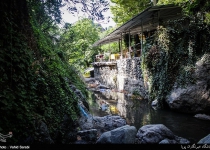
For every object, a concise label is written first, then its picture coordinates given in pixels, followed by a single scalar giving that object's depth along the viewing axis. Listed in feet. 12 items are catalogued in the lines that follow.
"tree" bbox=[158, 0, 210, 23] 24.29
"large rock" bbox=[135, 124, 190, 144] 15.52
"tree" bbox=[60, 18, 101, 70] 91.09
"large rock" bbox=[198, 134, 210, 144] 11.61
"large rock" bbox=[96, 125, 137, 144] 14.17
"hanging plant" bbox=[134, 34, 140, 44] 59.04
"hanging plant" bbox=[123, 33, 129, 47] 59.20
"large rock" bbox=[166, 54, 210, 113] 22.33
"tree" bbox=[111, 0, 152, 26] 60.60
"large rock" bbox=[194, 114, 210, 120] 21.26
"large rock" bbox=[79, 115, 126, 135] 19.74
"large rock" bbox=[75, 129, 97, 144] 15.55
